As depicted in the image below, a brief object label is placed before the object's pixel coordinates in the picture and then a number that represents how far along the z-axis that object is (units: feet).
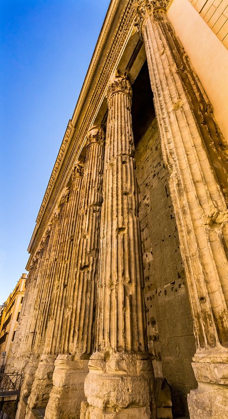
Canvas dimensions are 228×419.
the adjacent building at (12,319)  79.56
